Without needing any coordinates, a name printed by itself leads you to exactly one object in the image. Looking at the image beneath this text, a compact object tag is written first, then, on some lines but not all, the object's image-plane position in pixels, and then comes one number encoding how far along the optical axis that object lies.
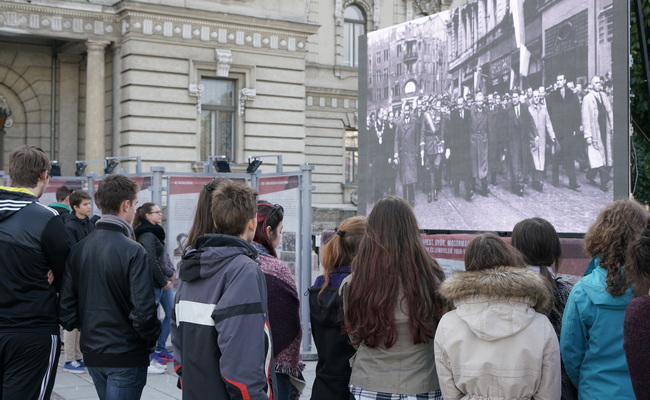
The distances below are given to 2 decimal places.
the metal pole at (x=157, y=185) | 10.67
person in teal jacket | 3.87
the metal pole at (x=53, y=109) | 22.14
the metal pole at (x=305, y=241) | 9.93
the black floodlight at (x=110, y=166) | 14.23
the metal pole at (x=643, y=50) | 7.75
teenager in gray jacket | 3.75
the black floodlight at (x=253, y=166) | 11.07
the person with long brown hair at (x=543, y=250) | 4.55
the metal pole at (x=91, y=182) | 13.43
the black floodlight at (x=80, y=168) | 15.63
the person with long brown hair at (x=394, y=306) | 4.02
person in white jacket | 3.69
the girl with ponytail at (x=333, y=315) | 4.40
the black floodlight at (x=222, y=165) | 11.71
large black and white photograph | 9.51
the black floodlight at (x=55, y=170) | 14.16
